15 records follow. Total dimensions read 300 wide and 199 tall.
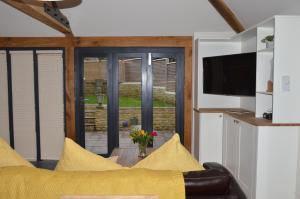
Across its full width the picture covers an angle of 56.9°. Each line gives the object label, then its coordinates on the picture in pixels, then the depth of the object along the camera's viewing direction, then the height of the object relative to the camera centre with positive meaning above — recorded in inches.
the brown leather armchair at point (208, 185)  60.0 -21.7
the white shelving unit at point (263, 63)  132.7 +10.7
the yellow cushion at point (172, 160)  65.7 -17.7
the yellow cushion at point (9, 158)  66.9 -17.5
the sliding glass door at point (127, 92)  194.1 -4.5
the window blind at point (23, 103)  194.2 -12.0
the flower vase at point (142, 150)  129.2 -30.6
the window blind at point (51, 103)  194.1 -12.1
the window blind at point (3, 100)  195.2 -9.9
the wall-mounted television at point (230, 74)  141.7 +6.2
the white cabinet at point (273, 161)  117.6 -32.6
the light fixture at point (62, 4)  135.4 +46.6
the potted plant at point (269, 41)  125.0 +20.1
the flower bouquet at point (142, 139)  127.3 -24.4
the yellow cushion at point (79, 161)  64.7 -17.7
